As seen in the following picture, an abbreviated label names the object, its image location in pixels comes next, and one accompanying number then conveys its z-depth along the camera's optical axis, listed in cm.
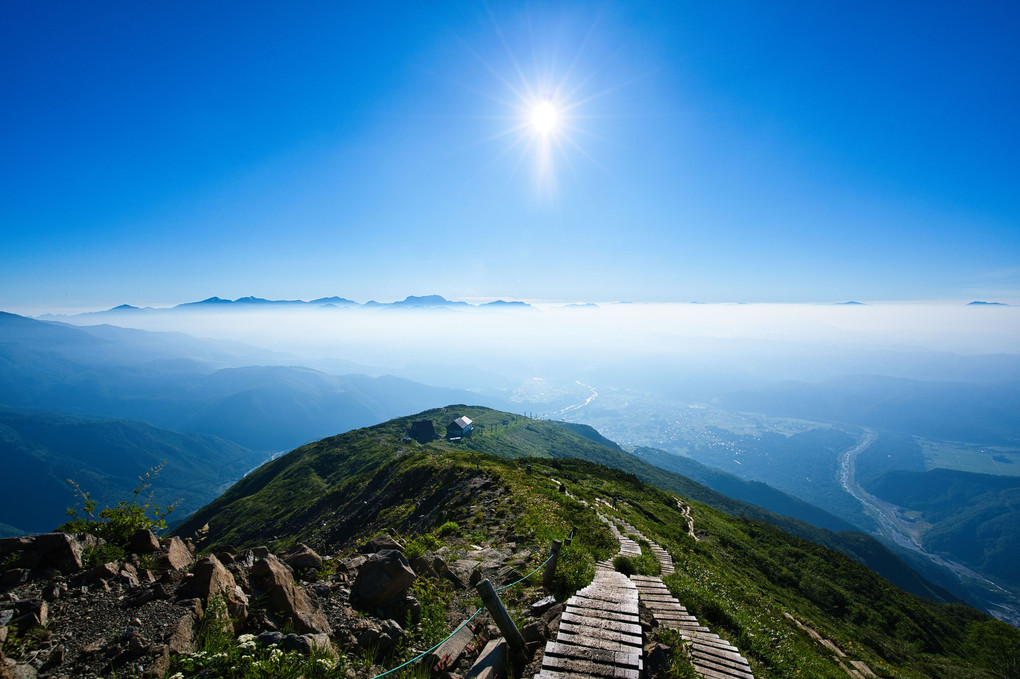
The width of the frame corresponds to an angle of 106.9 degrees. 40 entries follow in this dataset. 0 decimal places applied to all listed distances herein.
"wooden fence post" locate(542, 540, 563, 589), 917
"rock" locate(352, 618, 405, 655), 672
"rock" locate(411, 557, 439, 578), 961
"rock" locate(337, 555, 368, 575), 934
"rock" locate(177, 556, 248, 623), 629
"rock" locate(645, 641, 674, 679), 587
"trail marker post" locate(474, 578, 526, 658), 610
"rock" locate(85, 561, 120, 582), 627
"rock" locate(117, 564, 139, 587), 645
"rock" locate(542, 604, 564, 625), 716
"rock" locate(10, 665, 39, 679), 473
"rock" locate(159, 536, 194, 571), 721
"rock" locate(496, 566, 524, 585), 1001
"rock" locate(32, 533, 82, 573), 637
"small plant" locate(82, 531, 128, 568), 660
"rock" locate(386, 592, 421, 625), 788
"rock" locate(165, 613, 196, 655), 528
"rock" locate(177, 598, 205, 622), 590
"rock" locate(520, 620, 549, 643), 647
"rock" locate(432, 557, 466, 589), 977
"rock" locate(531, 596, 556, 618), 775
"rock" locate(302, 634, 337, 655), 584
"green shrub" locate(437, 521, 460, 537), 1591
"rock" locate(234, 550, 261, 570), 793
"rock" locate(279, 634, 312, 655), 566
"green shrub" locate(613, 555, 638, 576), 1105
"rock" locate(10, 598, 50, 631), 524
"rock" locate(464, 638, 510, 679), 568
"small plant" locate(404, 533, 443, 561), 1195
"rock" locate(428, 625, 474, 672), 614
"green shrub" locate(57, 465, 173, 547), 702
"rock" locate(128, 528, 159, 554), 746
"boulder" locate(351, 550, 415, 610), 800
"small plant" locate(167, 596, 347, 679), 497
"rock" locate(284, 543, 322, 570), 902
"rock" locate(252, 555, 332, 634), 666
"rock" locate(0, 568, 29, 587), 595
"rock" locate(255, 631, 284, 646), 566
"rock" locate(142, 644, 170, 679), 484
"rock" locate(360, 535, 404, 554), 1087
